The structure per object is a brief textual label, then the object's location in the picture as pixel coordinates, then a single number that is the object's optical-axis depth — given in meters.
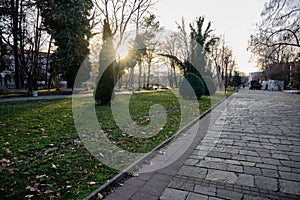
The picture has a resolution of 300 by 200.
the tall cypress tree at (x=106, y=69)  11.58
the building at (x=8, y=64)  23.03
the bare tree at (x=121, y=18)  20.01
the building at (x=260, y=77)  69.19
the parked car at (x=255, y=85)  48.55
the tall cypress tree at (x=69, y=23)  15.06
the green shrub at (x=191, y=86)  16.20
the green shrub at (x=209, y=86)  21.66
